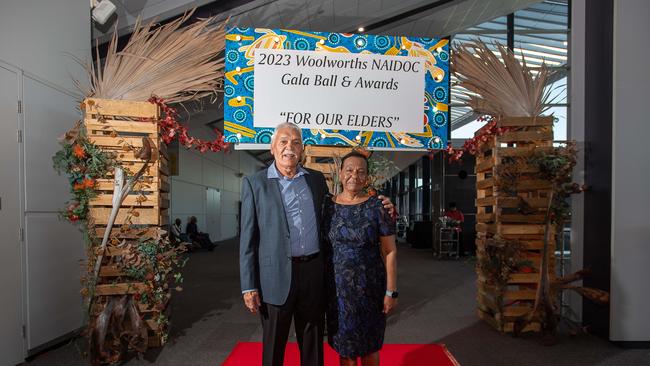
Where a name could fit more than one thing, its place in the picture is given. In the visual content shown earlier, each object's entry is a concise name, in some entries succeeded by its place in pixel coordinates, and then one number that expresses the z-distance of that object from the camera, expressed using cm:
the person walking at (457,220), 1051
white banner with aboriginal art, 345
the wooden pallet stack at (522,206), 387
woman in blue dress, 206
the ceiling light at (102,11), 522
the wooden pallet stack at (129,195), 327
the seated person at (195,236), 1223
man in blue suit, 197
